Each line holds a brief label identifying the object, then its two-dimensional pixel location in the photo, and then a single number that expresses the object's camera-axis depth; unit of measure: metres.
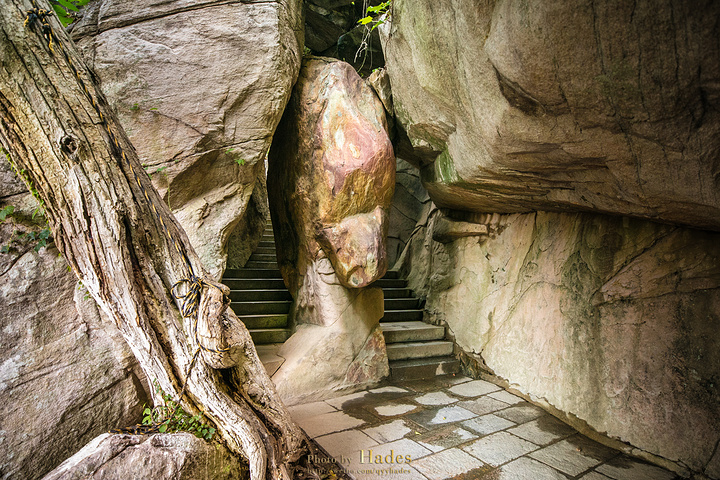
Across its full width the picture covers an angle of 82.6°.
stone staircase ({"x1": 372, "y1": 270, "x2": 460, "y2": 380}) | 4.41
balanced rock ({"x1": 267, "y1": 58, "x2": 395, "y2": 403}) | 3.61
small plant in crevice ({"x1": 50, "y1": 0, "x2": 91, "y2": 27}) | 3.22
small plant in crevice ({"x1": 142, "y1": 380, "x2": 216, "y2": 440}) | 2.08
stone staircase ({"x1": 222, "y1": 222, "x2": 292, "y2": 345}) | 4.43
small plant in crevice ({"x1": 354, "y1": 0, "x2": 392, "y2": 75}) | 3.63
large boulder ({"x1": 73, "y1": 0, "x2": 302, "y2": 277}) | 3.30
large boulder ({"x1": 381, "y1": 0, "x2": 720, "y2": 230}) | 1.67
